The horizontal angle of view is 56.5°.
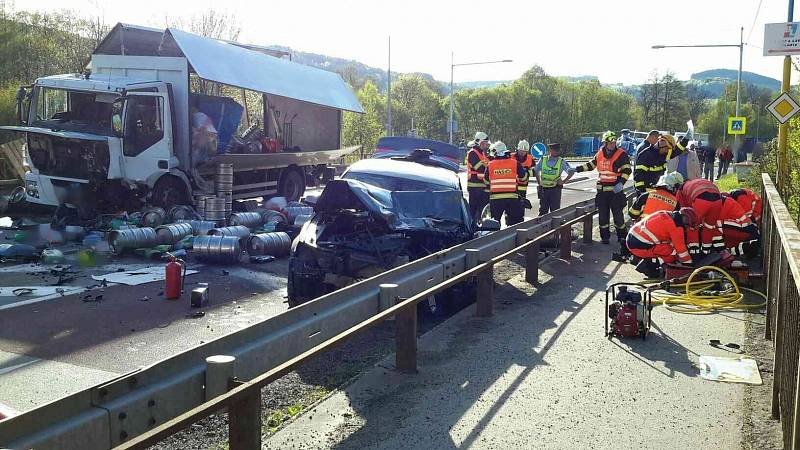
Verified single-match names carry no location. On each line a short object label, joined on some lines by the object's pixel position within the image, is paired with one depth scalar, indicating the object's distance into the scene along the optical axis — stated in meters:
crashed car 7.36
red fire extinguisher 8.58
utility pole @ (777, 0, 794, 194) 14.85
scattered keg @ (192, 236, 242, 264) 10.96
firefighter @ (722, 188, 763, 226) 11.26
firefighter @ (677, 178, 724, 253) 9.34
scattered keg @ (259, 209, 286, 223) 13.88
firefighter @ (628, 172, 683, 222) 9.92
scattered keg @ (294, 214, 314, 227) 10.65
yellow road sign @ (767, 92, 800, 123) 14.07
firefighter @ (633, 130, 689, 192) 12.32
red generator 6.71
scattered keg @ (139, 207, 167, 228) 13.18
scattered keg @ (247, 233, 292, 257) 11.57
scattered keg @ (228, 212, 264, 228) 13.66
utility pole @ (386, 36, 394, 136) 42.19
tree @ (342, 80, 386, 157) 45.00
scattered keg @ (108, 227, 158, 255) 11.32
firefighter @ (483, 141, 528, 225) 11.85
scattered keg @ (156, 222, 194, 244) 11.94
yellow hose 7.95
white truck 14.13
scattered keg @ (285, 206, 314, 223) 14.31
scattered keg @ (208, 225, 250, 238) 12.01
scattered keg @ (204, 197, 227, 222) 14.49
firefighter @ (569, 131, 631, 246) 12.35
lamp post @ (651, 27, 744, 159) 32.47
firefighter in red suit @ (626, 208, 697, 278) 8.80
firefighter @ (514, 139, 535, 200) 12.23
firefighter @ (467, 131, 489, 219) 12.98
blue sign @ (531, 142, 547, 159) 16.18
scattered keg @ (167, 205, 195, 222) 13.83
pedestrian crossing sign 28.17
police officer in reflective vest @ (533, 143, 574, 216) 13.49
